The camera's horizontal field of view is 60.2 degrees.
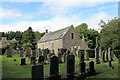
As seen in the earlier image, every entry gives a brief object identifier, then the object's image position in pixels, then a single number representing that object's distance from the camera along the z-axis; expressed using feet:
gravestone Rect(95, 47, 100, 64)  37.12
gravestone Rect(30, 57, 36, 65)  34.74
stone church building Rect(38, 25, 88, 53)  78.64
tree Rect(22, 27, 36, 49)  118.25
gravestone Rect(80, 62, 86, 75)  24.53
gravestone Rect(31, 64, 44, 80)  17.26
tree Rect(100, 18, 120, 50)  46.11
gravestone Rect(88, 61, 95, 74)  25.52
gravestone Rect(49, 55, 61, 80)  20.80
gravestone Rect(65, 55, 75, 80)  22.47
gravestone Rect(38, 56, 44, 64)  35.01
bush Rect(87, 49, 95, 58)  60.06
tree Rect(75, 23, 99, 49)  97.04
